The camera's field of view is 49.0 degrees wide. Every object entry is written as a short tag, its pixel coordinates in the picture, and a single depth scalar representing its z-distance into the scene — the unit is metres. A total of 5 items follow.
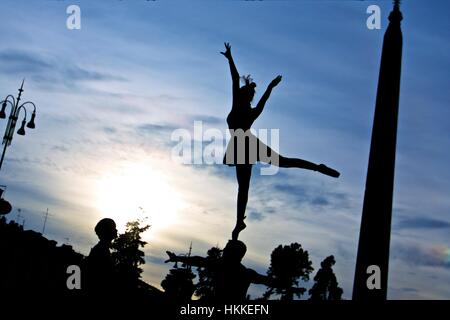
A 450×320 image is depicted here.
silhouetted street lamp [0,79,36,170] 27.52
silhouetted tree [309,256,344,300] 63.41
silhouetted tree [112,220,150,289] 42.66
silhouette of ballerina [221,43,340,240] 7.84
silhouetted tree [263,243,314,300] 57.58
